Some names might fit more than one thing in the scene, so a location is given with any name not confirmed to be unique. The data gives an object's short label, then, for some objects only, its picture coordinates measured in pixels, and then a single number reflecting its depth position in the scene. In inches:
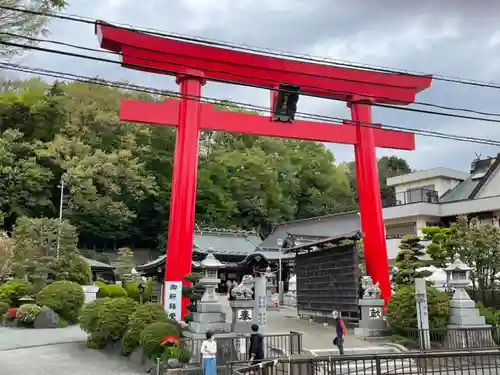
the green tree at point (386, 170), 2795.3
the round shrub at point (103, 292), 1206.9
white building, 1258.0
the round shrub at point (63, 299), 897.5
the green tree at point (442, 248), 873.5
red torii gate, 685.3
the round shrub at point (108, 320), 613.3
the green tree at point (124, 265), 1724.9
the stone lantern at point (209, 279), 548.4
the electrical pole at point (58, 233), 1112.4
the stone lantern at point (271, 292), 1314.1
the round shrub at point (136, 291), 1255.7
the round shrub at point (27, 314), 855.1
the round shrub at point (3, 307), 919.7
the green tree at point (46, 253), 1040.8
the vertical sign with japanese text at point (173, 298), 658.2
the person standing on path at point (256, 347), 427.8
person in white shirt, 412.2
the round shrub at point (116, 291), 1232.1
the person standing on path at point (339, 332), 509.5
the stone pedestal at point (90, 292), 1084.5
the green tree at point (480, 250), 812.0
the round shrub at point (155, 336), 503.2
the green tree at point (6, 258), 1085.1
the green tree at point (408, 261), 761.0
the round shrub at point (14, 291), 964.0
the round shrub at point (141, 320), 553.3
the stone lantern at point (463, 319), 594.5
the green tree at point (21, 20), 493.4
